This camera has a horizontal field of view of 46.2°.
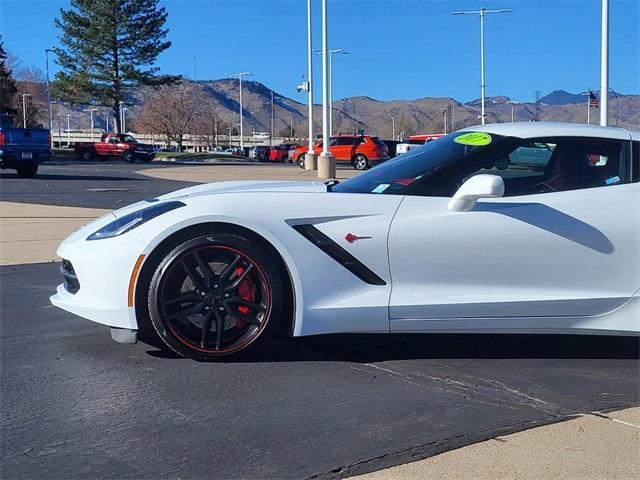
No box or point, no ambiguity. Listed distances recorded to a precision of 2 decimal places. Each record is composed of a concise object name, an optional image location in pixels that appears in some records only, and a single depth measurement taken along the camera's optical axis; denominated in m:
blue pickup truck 22.41
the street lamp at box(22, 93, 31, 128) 71.34
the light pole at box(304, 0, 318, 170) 32.62
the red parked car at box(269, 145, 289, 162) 62.03
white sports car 4.12
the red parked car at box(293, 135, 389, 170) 34.75
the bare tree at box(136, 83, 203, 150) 81.94
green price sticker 4.50
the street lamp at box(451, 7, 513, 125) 40.74
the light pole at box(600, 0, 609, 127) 18.00
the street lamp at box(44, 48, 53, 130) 58.09
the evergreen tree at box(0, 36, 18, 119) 59.49
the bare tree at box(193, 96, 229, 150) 93.39
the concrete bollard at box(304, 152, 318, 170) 32.88
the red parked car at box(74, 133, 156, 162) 45.19
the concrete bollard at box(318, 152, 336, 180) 26.80
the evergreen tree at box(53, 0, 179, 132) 55.91
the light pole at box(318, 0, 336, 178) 26.80
